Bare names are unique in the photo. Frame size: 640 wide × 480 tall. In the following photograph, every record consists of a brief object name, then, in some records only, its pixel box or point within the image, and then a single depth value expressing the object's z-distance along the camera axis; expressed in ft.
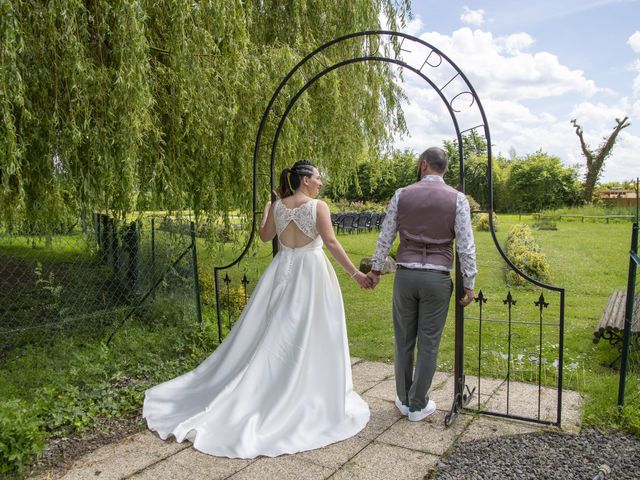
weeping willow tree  14.71
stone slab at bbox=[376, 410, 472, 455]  11.64
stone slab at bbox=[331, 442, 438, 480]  10.40
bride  11.82
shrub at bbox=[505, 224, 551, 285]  36.60
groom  11.90
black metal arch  12.48
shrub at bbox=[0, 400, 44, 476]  10.72
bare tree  108.27
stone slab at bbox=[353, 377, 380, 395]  15.38
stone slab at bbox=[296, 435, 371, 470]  10.89
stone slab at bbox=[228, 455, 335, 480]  10.35
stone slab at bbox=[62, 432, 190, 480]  10.74
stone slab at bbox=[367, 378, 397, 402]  14.66
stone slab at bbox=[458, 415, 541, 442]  12.16
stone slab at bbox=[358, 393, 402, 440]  12.34
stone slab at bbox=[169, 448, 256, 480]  10.51
